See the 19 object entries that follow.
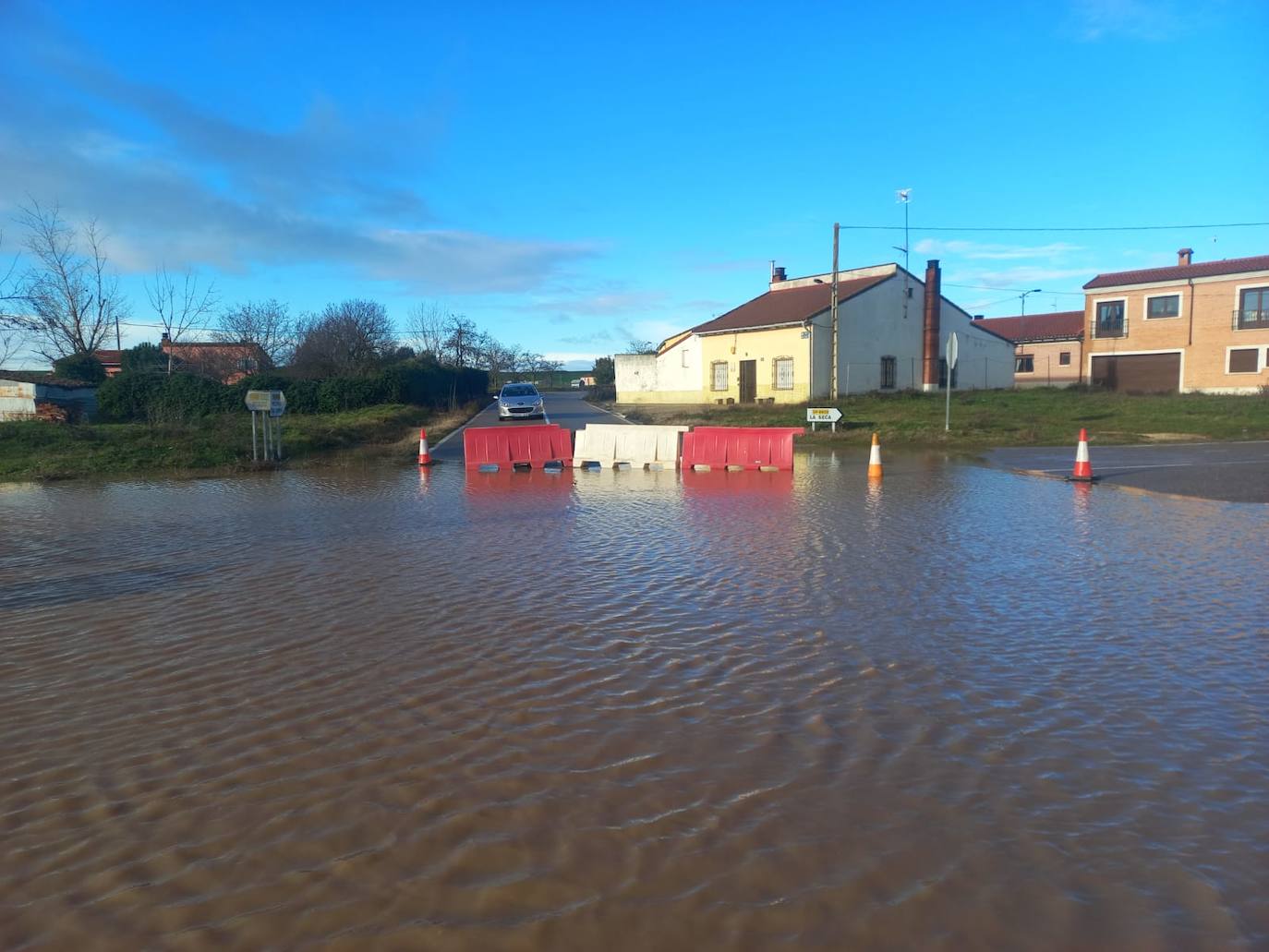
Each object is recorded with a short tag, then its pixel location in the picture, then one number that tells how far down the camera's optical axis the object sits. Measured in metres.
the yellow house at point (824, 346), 36.91
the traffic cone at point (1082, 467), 13.37
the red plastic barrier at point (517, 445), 16.80
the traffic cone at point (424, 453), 17.67
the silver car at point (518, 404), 34.47
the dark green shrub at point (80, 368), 35.38
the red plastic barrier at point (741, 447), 16.09
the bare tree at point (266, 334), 51.50
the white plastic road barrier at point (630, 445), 16.88
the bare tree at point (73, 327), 37.03
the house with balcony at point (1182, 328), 39.50
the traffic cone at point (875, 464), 14.78
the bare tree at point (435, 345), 75.44
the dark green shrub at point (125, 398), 28.52
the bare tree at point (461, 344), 74.06
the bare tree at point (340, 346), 40.38
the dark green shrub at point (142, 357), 49.33
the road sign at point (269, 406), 17.44
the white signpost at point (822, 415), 24.34
